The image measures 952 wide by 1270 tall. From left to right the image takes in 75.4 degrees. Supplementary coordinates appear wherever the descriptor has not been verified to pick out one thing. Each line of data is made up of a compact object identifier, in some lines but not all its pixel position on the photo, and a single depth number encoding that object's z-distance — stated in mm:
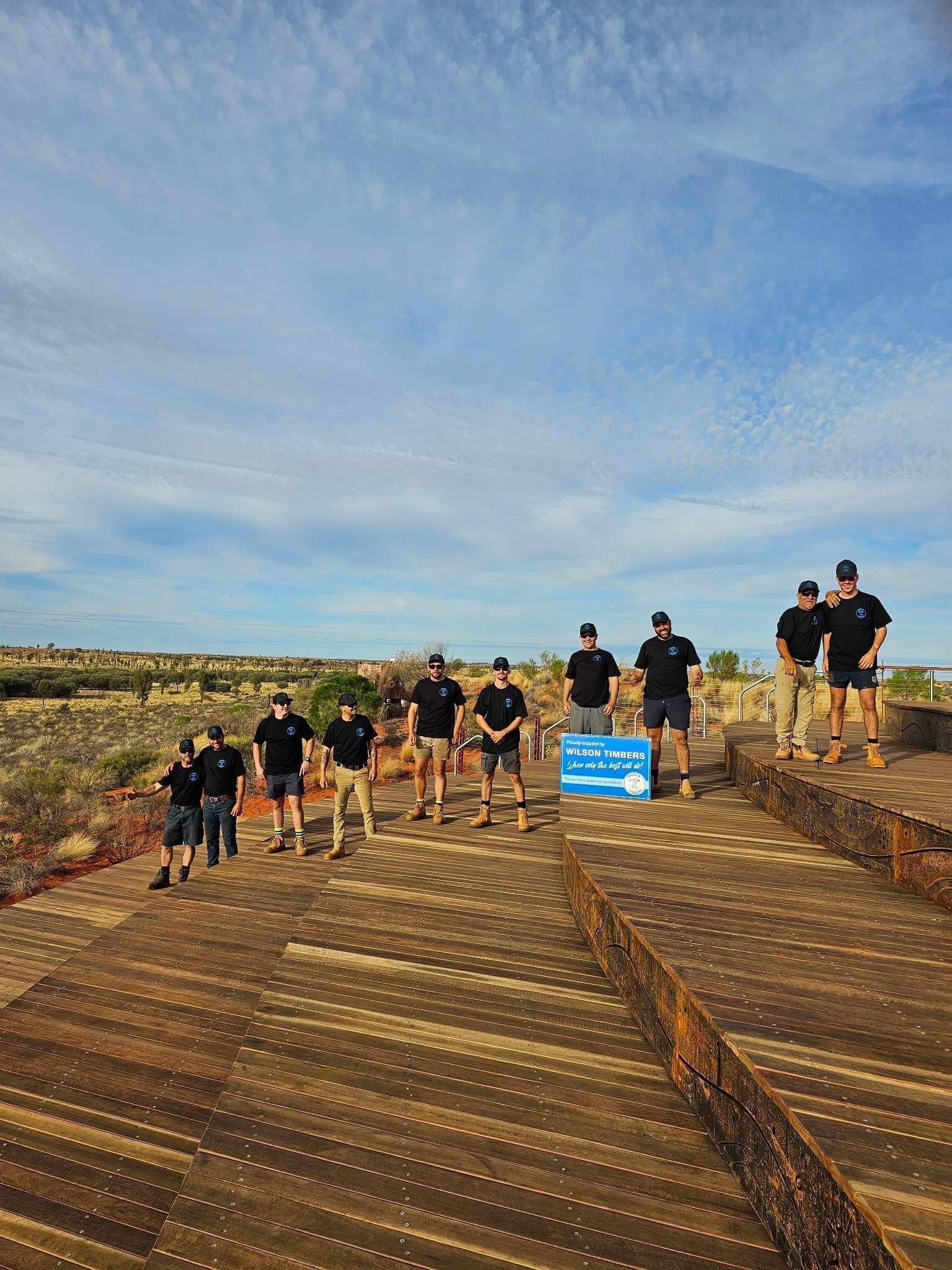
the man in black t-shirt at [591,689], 6773
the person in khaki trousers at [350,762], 6930
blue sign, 6465
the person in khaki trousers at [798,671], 6078
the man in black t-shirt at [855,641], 5781
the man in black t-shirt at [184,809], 7508
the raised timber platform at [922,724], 7734
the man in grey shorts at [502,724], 6598
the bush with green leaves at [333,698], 16359
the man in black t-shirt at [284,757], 7461
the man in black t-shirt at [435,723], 6855
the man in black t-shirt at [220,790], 7488
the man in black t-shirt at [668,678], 6270
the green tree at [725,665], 26000
